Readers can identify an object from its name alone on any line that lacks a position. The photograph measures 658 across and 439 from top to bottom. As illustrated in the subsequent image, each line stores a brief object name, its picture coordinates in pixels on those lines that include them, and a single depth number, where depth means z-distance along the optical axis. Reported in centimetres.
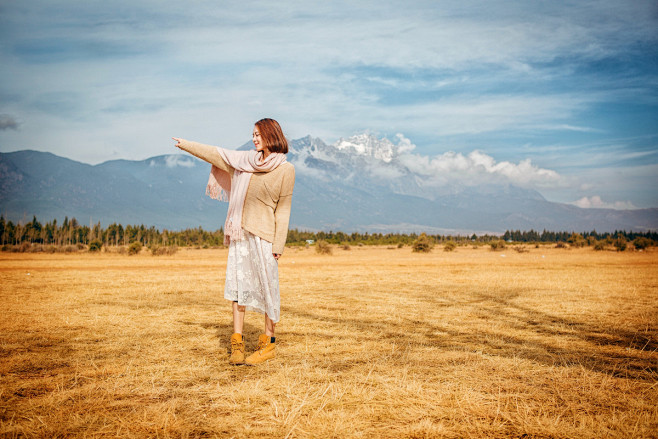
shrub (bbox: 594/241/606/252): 5472
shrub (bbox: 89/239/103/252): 4766
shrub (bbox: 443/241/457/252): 5547
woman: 573
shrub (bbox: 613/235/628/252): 5212
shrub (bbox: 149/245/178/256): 4481
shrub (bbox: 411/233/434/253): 5247
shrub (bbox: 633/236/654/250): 5450
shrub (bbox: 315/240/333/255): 4728
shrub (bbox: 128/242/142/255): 4362
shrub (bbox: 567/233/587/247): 6250
